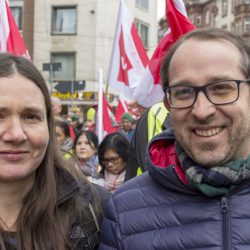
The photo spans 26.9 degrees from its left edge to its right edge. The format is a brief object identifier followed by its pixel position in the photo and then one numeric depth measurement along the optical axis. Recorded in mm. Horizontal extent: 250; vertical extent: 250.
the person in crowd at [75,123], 12603
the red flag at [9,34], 5160
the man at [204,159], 1750
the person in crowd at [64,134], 5855
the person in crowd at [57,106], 6148
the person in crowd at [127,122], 8688
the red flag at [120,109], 10219
